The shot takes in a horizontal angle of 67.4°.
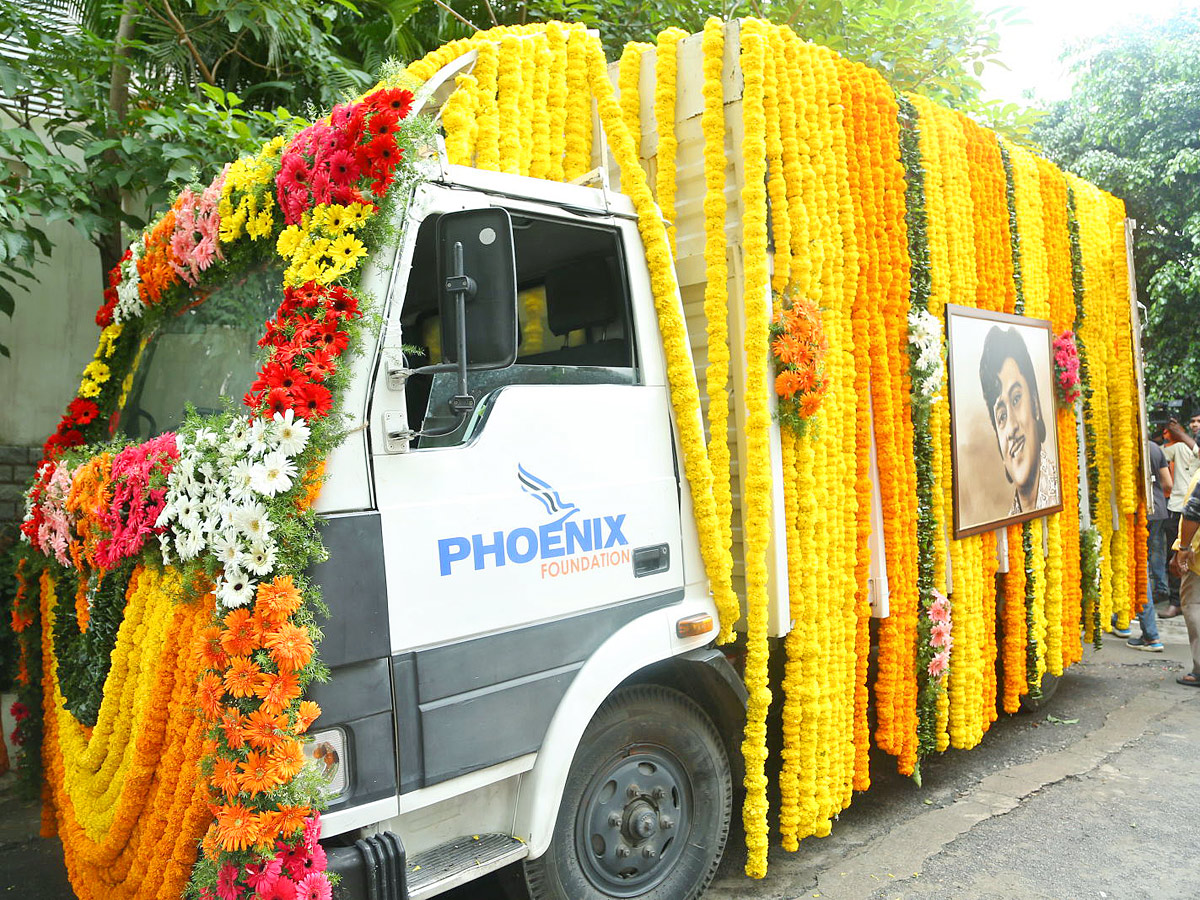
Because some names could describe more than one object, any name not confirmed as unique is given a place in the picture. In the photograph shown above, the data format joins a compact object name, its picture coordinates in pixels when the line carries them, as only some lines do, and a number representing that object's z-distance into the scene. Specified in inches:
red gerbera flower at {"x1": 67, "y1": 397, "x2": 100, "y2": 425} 137.5
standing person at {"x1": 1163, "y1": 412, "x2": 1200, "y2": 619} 305.4
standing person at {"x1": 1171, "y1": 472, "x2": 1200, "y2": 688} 238.5
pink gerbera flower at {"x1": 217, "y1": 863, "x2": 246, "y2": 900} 78.7
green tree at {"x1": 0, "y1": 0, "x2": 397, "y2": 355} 174.1
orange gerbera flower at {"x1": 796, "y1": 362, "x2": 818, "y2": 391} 128.3
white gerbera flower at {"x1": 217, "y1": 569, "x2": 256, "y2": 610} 80.9
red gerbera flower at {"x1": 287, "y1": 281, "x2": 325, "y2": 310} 89.0
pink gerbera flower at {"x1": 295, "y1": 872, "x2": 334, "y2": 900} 79.4
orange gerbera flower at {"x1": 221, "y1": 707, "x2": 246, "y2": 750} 79.1
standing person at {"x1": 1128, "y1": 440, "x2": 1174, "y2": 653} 287.4
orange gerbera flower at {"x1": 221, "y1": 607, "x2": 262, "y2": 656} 80.0
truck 86.1
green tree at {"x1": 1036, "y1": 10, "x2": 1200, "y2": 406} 400.8
